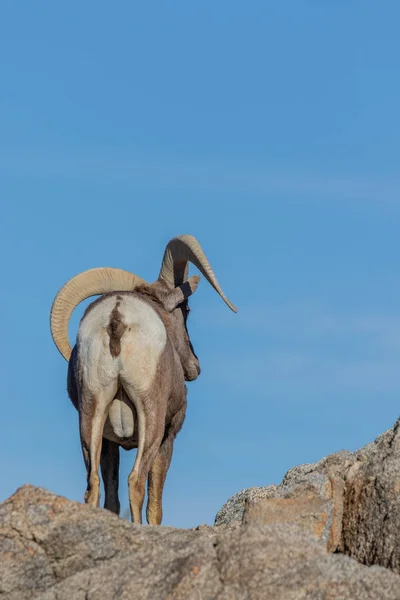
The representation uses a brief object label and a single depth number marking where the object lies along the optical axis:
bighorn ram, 32.97
